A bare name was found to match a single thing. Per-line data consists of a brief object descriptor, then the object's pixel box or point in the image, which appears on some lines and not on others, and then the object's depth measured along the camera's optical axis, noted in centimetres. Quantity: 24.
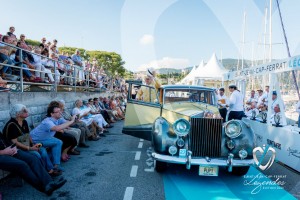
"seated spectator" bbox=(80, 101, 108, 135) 909
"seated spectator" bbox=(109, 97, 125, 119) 1409
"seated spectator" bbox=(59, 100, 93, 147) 722
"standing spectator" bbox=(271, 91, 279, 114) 867
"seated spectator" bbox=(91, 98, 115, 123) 1108
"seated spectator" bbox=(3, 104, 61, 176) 414
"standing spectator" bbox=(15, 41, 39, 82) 727
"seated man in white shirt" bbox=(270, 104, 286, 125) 686
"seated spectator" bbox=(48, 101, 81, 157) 595
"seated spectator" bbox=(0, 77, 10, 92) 532
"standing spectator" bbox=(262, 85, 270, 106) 1100
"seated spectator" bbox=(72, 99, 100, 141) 829
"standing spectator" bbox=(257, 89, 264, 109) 1105
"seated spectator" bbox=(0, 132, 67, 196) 365
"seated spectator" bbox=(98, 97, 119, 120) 1225
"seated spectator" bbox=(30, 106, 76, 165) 498
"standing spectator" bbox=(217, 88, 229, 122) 1105
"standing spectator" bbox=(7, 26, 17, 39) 837
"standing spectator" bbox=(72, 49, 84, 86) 1268
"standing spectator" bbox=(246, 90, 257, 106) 1289
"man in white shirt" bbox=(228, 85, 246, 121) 828
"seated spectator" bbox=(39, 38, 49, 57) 899
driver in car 726
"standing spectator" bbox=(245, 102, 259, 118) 1175
